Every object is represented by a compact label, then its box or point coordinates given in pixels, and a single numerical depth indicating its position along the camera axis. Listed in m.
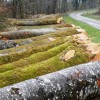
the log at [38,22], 14.54
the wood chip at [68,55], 5.16
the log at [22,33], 9.64
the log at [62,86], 3.63
